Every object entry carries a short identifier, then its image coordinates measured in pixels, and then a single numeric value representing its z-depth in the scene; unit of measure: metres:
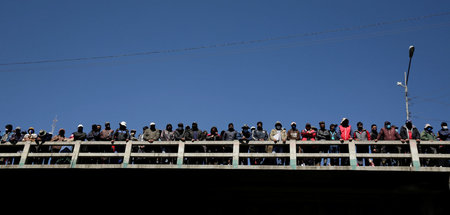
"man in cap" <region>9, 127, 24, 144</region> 13.44
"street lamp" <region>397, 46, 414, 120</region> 16.23
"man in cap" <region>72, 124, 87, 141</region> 12.96
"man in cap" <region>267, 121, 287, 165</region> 12.55
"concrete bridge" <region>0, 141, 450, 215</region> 10.77
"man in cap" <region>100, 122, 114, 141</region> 12.88
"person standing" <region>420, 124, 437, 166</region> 11.49
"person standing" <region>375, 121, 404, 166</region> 11.58
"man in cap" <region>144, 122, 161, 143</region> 12.86
